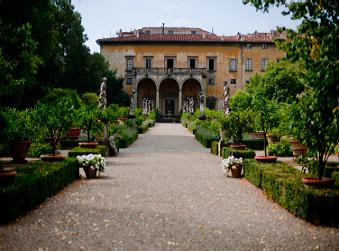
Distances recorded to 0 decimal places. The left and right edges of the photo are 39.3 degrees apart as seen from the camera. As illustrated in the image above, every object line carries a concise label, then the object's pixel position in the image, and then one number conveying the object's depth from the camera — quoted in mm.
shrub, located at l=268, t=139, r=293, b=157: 17578
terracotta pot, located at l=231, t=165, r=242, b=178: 12151
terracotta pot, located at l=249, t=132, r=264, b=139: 24247
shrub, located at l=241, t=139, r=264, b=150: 20969
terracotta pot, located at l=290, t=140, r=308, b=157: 16609
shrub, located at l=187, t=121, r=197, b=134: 31053
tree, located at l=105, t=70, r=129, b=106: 53281
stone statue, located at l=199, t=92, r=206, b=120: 36434
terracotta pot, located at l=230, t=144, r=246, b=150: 16250
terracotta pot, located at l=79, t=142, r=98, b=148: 16100
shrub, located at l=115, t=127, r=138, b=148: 21016
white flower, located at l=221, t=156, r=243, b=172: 12184
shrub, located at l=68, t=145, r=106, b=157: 14727
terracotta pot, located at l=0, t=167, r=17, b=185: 7613
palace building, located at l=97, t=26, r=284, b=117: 56312
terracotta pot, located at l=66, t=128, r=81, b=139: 21859
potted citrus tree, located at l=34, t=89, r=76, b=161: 12602
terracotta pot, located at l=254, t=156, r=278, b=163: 12141
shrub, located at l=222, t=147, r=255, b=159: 14836
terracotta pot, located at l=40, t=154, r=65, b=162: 11508
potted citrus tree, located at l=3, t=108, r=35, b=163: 12539
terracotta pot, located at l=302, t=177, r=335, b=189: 7777
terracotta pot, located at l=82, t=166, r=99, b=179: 11820
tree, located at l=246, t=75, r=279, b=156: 12930
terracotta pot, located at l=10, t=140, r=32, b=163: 13398
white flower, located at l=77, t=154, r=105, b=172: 11750
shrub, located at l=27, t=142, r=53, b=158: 16172
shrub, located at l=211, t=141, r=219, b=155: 18312
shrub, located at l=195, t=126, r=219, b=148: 21703
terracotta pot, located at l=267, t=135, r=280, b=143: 20141
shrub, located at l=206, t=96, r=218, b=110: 55625
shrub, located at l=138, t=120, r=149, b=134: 31906
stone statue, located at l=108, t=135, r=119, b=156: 17625
